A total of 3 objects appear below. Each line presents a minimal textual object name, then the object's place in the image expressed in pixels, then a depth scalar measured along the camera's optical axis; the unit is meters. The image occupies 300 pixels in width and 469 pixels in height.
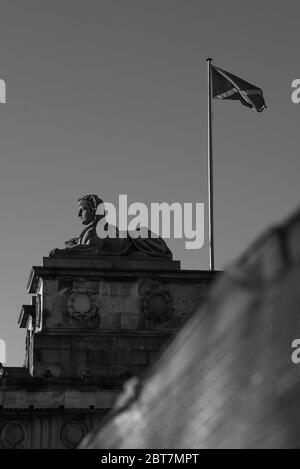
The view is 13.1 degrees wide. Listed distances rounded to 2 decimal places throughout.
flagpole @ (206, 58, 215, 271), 55.00
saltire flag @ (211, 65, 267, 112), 56.81
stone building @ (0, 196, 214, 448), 51.34
